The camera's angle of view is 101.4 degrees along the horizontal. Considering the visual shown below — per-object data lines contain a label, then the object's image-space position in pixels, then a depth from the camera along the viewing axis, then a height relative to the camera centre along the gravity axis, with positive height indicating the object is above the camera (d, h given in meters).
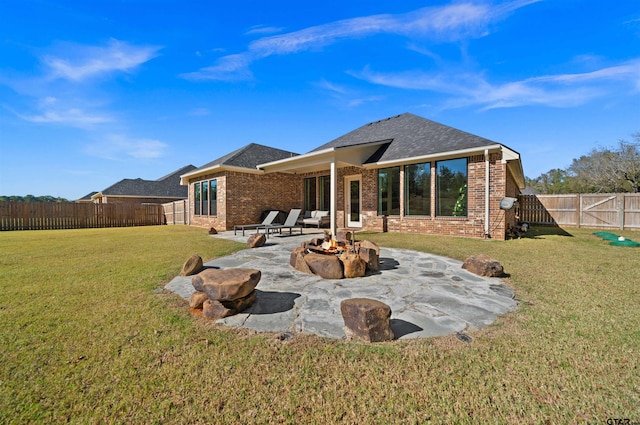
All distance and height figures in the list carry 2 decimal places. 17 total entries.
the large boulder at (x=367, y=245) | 5.16 -0.78
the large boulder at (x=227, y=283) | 2.99 -0.88
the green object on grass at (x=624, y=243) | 7.72 -1.17
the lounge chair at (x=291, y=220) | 10.16 -0.52
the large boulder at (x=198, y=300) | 3.26 -1.15
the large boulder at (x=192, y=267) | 4.75 -1.07
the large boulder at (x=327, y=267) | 4.55 -1.05
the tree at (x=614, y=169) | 21.81 +3.18
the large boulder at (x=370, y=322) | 2.51 -1.12
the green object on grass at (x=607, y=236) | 8.90 -1.15
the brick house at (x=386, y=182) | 9.00 +1.09
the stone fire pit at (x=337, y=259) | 4.59 -0.96
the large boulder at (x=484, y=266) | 4.69 -1.12
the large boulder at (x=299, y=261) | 4.95 -1.06
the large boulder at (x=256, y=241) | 7.50 -0.96
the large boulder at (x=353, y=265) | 4.60 -1.04
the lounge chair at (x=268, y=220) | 10.07 -0.53
